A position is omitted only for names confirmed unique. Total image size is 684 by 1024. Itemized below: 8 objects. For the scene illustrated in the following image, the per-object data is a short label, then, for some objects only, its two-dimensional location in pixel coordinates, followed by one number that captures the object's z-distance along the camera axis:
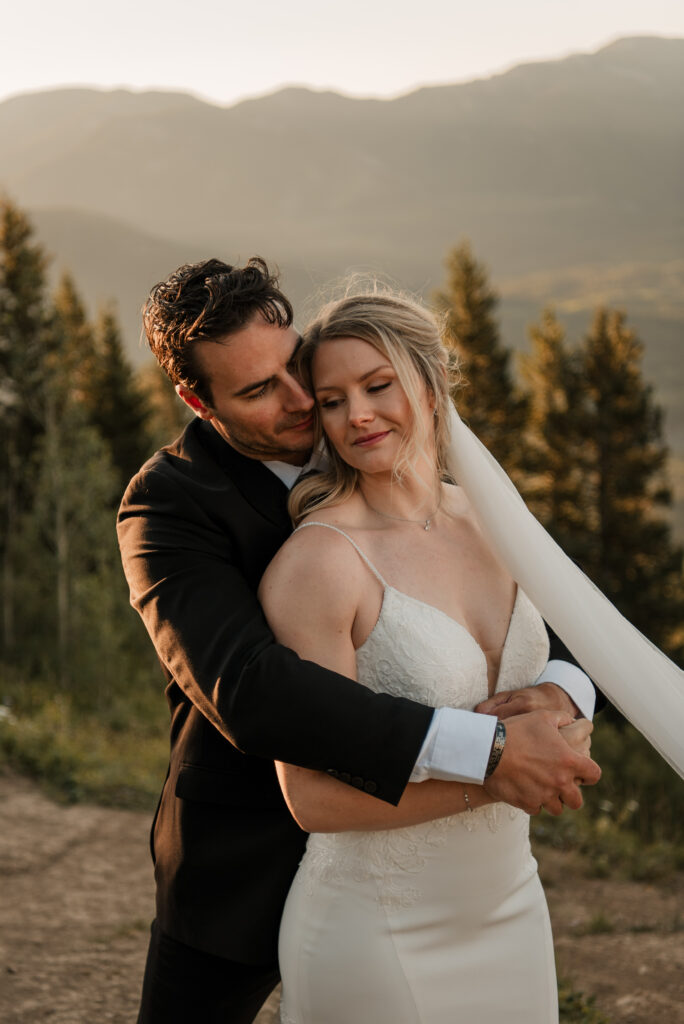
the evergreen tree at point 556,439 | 33.69
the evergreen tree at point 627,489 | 31.64
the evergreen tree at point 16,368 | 24.97
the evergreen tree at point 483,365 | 35.31
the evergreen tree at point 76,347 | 27.47
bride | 2.08
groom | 1.91
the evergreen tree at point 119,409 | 32.00
